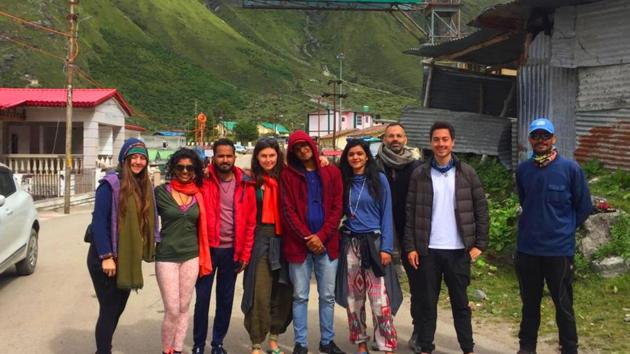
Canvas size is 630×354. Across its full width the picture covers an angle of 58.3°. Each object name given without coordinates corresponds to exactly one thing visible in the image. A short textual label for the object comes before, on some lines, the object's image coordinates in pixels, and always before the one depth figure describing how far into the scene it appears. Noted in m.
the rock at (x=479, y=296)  6.32
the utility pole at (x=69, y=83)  17.08
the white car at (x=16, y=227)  6.80
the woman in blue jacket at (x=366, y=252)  4.42
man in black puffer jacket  4.24
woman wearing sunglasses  4.21
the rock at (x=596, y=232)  6.60
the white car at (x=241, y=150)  60.29
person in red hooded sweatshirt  4.36
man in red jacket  4.38
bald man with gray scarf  4.62
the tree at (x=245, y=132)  77.44
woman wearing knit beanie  3.99
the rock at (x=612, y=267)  6.27
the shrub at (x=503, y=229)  7.56
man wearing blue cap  4.15
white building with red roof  20.20
